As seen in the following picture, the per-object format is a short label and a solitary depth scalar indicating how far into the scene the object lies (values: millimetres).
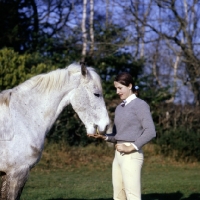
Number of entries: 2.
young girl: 4516
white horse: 4289
